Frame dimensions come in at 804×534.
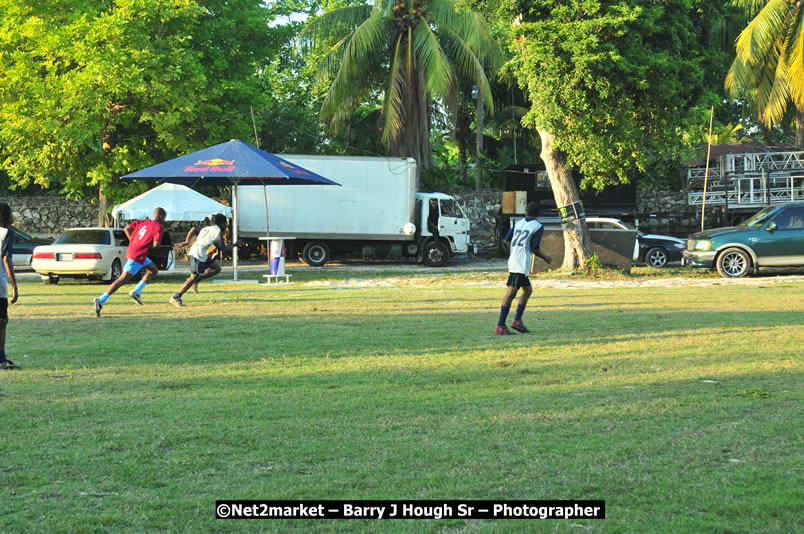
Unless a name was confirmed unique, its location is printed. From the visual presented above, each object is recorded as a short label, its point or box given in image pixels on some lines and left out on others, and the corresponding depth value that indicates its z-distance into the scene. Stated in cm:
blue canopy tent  2061
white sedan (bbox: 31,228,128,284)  2105
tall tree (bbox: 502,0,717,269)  2084
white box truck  2959
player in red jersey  1441
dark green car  2228
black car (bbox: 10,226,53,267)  2577
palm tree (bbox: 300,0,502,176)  3152
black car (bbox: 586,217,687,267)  2811
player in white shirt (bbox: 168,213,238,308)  1577
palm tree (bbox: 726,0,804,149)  3331
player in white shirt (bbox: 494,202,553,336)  1157
